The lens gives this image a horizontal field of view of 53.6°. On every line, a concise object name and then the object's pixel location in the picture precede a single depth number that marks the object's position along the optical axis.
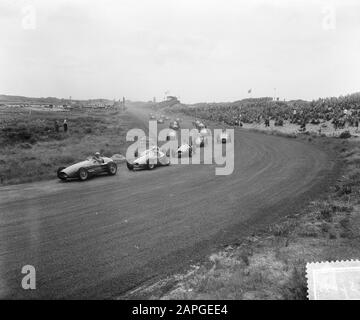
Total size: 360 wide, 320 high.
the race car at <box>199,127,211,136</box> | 43.47
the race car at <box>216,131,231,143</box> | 36.81
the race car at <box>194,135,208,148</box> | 33.44
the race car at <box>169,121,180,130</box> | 57.80
